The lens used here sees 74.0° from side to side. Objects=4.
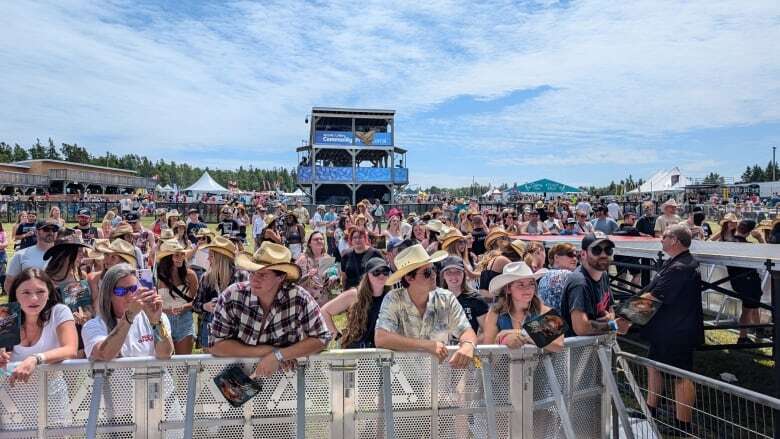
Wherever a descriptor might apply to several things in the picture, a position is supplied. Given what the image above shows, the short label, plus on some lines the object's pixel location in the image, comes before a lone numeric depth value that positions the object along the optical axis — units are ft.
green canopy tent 114.62
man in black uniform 15.08
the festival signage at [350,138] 170.19
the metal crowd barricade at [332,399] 9.86
